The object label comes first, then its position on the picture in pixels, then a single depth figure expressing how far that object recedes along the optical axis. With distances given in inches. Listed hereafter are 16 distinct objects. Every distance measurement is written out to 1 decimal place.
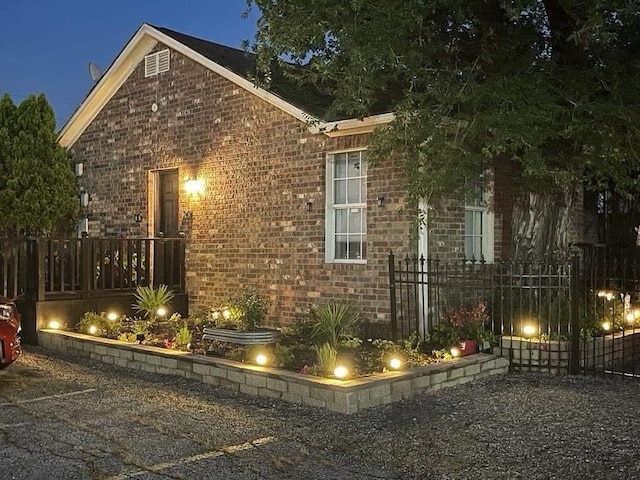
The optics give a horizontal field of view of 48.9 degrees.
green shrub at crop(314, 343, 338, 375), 270.4
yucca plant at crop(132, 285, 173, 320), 427.8
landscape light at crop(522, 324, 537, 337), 326.0
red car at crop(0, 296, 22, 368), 289.6
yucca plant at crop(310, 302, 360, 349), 338.3
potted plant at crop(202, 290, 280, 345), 324.2
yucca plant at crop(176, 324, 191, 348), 339.3
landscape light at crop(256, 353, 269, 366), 296.0
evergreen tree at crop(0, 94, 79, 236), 519.2
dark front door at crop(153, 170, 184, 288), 477.7
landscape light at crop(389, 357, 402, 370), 285.4
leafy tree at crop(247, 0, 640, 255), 293.4
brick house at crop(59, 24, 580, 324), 385.7
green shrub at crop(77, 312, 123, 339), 385.4
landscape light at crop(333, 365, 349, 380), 266.1
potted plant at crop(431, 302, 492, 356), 328.8
